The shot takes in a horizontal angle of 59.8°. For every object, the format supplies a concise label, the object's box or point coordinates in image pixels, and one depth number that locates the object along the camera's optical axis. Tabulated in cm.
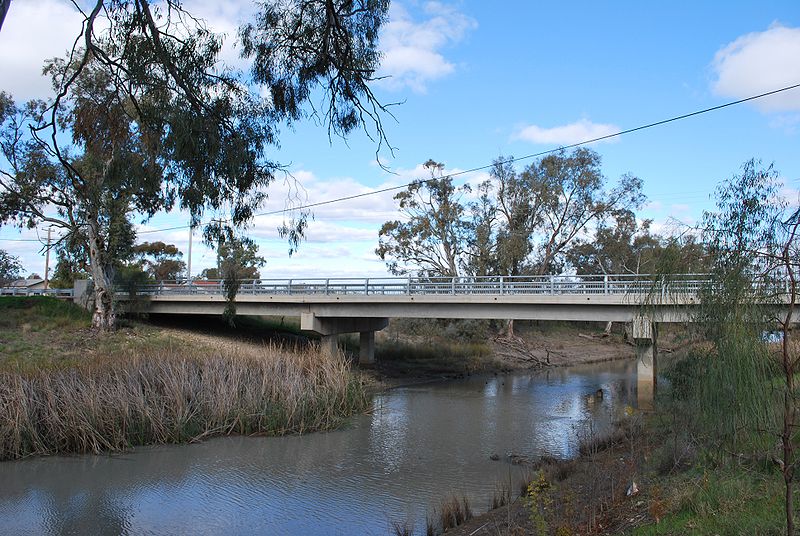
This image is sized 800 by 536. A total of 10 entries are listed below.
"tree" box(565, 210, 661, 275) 5244
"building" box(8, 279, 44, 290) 7880
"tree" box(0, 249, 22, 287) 7225
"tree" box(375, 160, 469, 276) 5056
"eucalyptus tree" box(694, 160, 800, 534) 612
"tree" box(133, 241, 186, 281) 6176
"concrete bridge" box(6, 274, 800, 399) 2750
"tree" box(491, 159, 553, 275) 5009
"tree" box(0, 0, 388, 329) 1017
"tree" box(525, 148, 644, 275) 5028
